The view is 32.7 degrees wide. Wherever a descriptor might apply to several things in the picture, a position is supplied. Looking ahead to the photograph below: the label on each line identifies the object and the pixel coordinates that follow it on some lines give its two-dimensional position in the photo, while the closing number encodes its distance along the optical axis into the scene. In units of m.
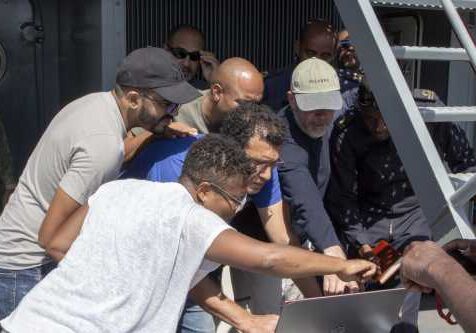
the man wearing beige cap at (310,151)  3.19
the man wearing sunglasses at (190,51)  4.01
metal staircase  2.37
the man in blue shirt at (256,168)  2.94
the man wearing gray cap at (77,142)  2.76
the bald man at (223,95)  3.36
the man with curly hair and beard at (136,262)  2.18
